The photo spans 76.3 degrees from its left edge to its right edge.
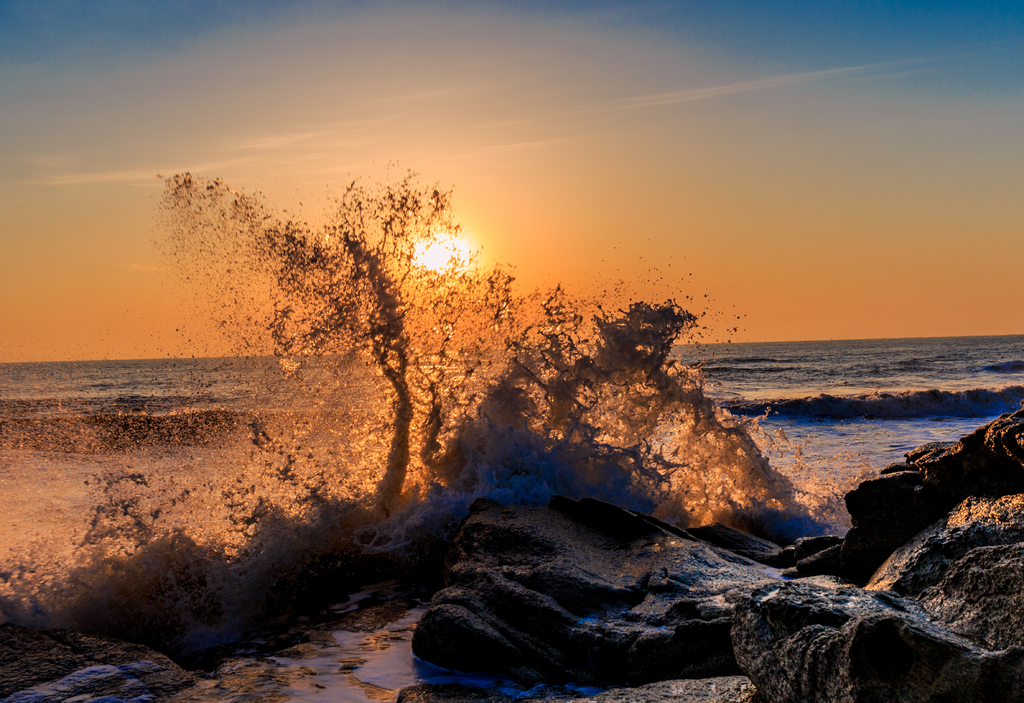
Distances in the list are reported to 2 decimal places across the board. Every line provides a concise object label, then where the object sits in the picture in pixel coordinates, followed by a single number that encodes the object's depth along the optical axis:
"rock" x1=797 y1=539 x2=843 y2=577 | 3.82
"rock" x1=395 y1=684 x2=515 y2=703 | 3.04
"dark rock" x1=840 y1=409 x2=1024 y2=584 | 3.05
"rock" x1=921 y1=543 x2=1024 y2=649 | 2.06
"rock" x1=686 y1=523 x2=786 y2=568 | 5.11
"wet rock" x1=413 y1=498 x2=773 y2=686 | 3.15
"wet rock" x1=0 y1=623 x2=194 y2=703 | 3.19
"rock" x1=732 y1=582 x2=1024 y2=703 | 1.92
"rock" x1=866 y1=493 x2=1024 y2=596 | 2.71
